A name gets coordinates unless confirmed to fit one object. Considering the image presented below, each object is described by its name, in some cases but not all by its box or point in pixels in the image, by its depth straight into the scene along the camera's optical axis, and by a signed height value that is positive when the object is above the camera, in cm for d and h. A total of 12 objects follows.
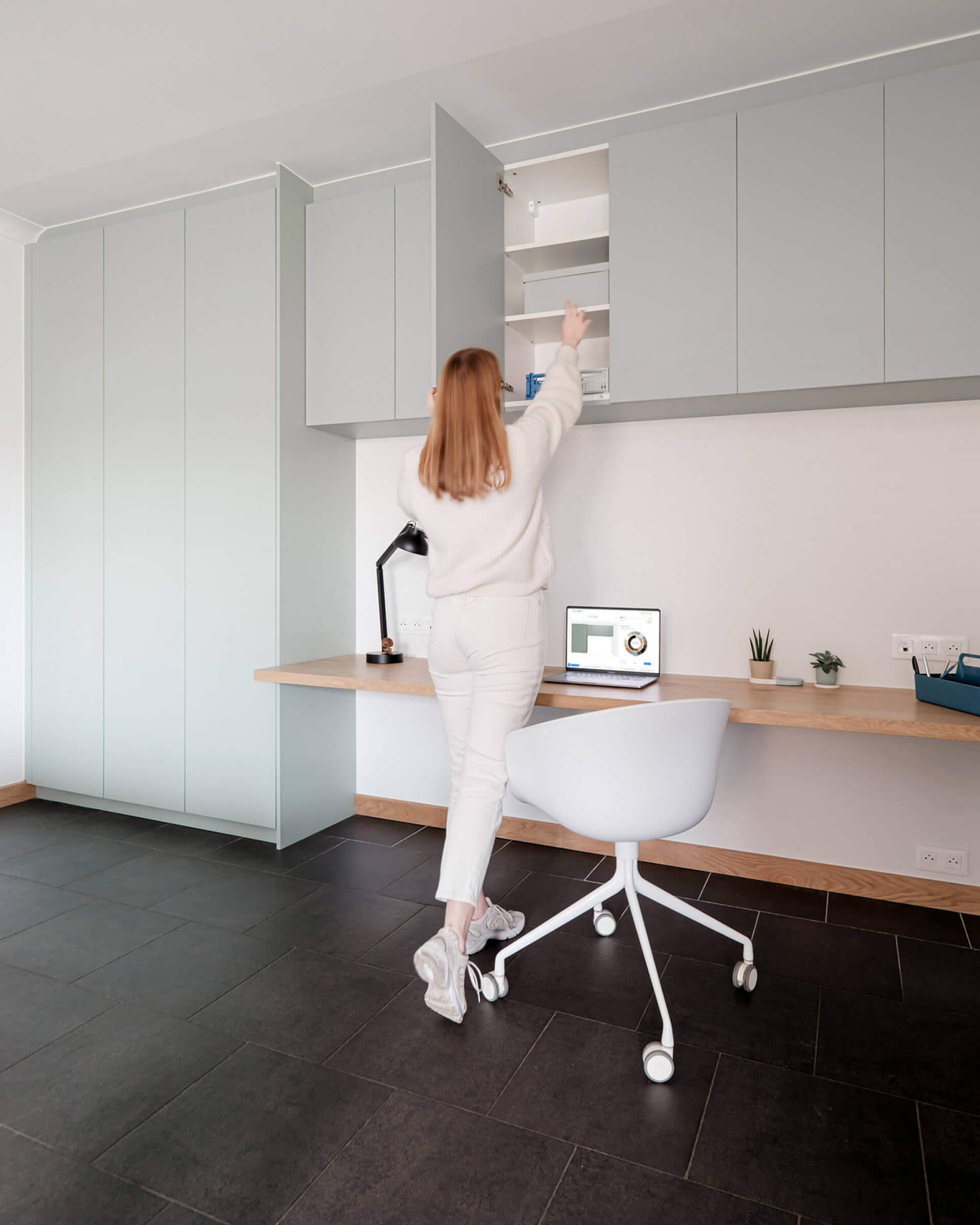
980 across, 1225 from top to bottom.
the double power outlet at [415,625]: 340 -6
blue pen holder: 211 -23
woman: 201 +10
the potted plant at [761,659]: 269 -17
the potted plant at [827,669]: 260 -20
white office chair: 179 -40
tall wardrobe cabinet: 314 +37
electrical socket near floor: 254 -81
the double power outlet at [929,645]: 253 -12
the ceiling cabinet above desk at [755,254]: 224 +109
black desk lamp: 309 +23
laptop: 279 -13
